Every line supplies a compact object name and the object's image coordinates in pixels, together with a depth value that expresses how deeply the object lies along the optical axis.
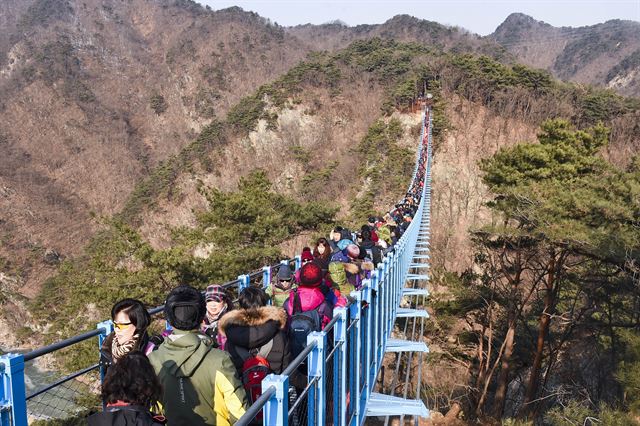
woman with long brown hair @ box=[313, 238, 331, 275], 4.63
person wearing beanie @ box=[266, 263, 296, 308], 3.52
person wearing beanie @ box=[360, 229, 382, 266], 5.77
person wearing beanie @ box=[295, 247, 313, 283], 4.95
